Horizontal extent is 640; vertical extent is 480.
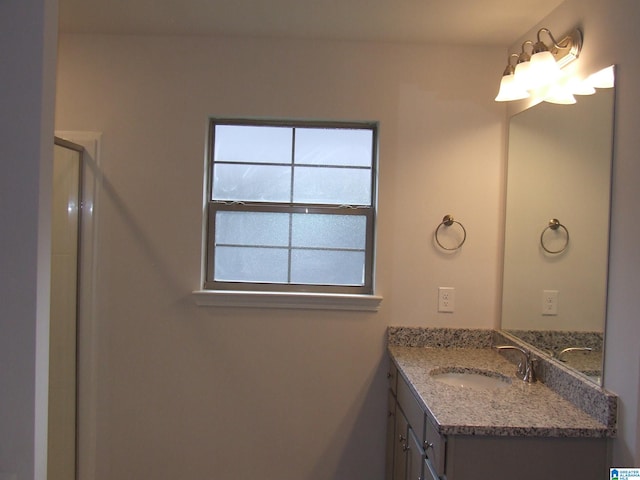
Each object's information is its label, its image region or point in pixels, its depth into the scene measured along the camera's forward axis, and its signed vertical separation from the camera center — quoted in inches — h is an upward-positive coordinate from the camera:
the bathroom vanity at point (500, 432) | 58.1 -23.2
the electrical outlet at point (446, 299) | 96.2 -12.1
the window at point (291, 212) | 99.2 +4.6
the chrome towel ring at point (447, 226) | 95.3 +1.1
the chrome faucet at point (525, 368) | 76.2 -20.0
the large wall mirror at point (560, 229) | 64.1 +1.7
